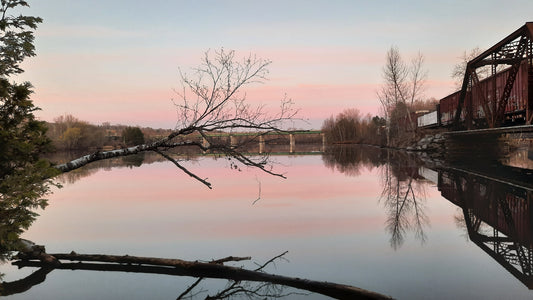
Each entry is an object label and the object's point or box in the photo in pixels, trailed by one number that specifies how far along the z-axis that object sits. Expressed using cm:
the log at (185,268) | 610
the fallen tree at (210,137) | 848
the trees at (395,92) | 6166
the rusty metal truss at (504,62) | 1862
